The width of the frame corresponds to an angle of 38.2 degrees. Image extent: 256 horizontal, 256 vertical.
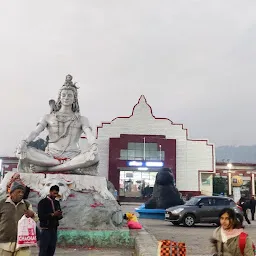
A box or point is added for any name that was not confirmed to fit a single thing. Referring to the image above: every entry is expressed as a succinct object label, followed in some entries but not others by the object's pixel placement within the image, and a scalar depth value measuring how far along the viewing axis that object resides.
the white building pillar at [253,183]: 49.89
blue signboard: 43.12
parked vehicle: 16.09
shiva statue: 9.60
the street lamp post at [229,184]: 48.44
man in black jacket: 5.52
